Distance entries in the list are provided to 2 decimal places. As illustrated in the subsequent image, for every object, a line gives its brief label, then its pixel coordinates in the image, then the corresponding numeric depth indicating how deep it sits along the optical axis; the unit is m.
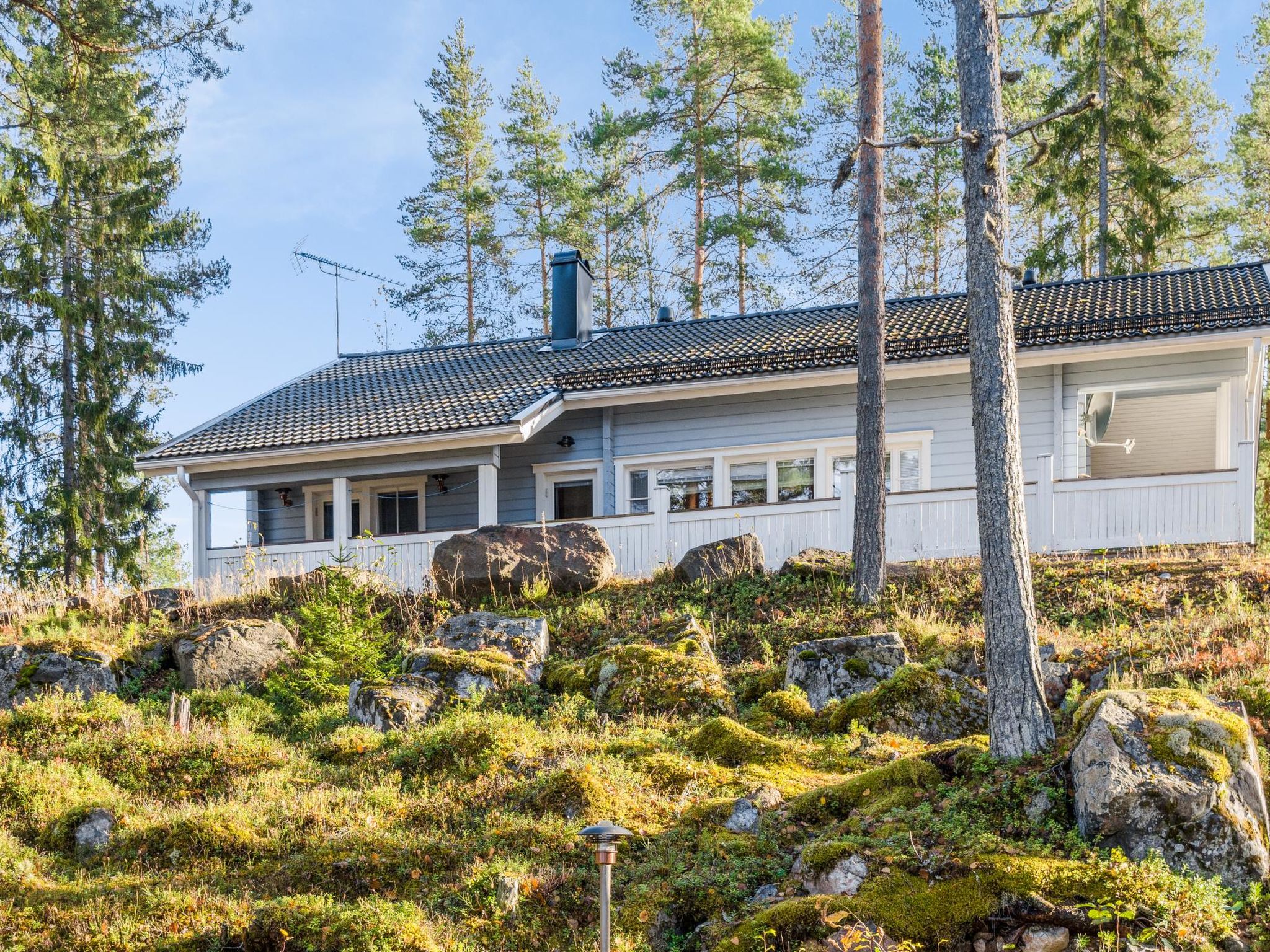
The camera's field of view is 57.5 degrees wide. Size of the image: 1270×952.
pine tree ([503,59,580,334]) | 29.59
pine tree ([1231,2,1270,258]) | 28.27
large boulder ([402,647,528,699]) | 10.85
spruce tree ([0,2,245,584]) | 22.70
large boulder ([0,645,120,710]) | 11.62
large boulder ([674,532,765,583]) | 13.86
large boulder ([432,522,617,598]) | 14.09
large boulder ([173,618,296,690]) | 12.05
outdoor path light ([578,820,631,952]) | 5.54
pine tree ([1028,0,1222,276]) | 24.30
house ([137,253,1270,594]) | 14.34
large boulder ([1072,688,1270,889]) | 5.98
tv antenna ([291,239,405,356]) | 22.17
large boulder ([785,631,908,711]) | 10.30
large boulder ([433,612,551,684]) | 11.70
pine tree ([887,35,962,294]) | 27.42
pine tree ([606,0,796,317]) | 26.72
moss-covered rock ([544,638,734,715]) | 10.24
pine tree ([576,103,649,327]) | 28.62
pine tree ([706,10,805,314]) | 26.55
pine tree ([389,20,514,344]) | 30.22
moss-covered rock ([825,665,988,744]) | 9.27
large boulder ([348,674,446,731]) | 10.11
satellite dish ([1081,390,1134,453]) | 16.84
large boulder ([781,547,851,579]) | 13.54
